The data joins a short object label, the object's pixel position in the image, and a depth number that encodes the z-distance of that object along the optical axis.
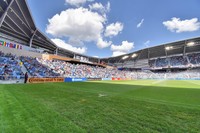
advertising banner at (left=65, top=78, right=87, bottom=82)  28.50
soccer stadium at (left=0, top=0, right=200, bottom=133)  3.55
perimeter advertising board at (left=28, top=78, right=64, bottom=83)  20.40
